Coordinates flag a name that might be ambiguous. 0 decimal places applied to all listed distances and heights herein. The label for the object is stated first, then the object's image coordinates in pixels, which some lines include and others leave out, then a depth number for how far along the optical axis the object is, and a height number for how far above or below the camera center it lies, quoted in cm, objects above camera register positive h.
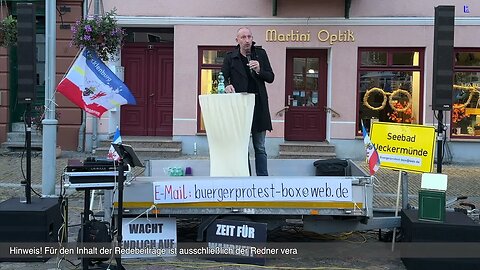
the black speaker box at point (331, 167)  681 -63
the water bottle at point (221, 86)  666 +32
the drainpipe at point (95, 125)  1327 -34
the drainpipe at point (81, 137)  1342 -63
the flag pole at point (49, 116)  734 -9
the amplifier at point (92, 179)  483 -59
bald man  631 +39
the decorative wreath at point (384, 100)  1332 +38
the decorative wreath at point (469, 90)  1318 +62
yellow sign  589 -30
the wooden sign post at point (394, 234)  586 -122
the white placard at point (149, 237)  549 -123
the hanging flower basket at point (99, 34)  921 +127
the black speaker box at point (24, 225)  529 -109
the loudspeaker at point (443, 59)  653 +67
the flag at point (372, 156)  586 -42
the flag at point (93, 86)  690 +30
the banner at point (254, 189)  534 -72
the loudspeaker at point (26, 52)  640 +64
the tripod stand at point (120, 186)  473 -63
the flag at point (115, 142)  549 -30
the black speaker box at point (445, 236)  486 -104
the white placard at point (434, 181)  524 -60
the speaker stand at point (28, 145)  566 -39
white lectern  593 -16
